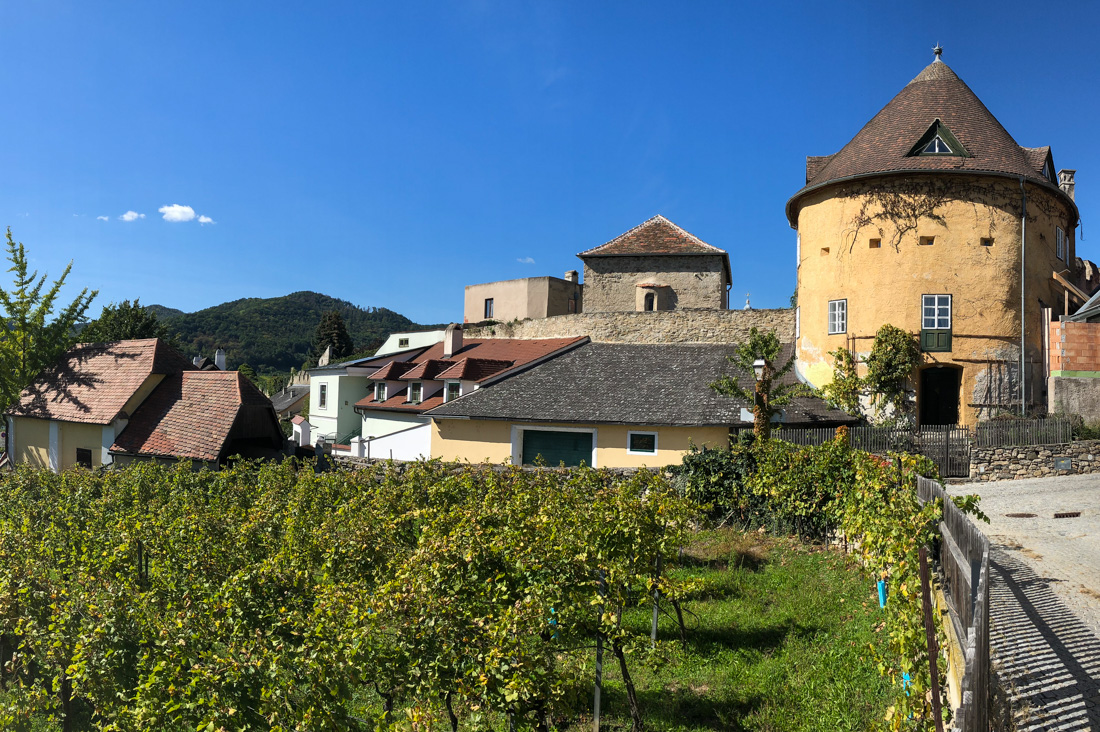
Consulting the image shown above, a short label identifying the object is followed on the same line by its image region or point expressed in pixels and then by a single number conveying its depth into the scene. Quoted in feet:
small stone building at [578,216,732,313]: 116.06
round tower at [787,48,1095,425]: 71.00
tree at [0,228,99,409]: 94.68
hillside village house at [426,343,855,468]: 65.92
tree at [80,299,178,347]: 156.97
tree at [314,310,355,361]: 264.11
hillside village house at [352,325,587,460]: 82.89
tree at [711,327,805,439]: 57.98
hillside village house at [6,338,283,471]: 66.33
